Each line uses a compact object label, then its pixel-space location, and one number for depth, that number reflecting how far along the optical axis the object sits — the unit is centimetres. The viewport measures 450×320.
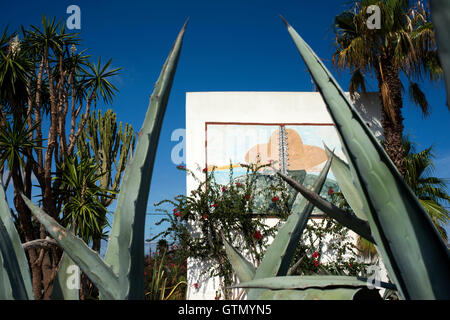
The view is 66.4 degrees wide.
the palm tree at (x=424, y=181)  510
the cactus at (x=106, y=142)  610
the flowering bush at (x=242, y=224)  519
